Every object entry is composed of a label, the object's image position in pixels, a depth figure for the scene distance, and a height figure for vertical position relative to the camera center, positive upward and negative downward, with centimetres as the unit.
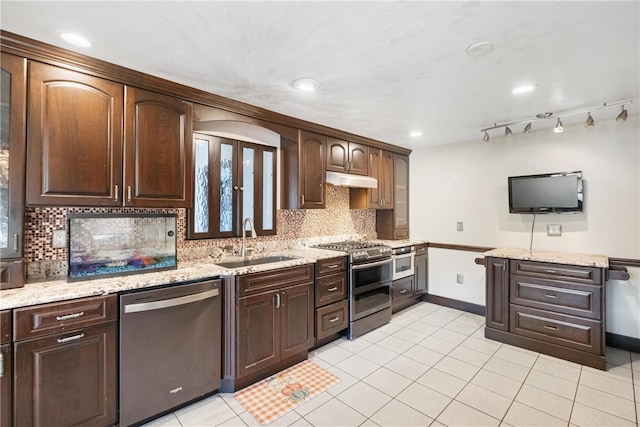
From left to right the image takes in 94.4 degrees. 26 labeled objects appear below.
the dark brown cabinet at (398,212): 436 +4
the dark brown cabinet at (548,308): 264 -91
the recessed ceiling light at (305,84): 217 +98
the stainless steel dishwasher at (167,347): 179 -87
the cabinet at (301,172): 313 +46
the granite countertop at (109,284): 152 -41
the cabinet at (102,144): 174 +47
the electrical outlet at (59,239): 200 -16
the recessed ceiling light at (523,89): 225 +97
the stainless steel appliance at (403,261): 374 -61
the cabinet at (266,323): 222 -89
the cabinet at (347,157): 348 +72
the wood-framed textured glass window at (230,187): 268 +27
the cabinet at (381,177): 399 +53
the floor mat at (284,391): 205 -135
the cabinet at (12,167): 164 +27
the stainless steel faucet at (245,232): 285 -17
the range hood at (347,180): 337 +41
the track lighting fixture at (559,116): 252 +96
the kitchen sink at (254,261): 267 -44
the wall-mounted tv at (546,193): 314 +24
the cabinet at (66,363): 150 -80
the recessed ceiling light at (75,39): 162 +98
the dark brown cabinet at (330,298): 284 -83
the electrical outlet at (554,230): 331 -18
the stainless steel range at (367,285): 314 -79
